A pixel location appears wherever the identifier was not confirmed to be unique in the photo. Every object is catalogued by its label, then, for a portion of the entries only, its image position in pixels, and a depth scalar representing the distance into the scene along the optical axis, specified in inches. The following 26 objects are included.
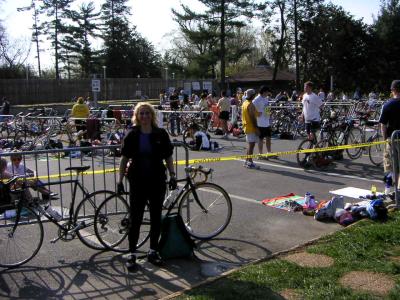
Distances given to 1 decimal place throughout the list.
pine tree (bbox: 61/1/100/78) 2126.0
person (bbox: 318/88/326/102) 973.2
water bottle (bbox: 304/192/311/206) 298.8
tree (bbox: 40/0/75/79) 2106.3
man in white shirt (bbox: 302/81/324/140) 485.4
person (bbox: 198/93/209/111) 835.0
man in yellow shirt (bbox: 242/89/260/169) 465.4
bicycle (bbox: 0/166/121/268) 216.8
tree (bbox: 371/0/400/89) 1652.3
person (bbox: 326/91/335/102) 1022.4
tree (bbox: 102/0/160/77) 2207.2
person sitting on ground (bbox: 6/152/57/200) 240.8
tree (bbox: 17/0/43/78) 2123.4
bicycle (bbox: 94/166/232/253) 231.8
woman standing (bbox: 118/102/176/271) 211.9
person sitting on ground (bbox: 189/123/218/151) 586.2
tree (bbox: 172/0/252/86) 1774.1
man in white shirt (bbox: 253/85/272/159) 486.0
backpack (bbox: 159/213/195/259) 218.8
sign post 911.0
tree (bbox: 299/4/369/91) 1667.1
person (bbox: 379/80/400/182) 326.0
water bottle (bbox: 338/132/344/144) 480.3
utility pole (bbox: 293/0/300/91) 1842.4
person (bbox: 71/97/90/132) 683.4
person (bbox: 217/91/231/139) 722.2
